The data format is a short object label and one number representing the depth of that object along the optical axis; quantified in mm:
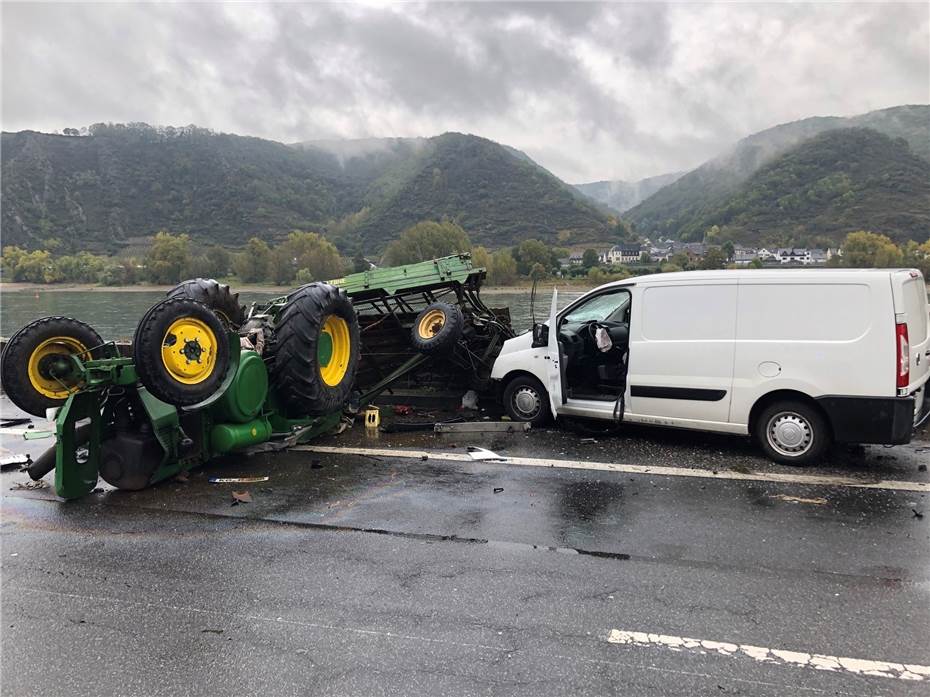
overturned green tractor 4934
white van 5074
